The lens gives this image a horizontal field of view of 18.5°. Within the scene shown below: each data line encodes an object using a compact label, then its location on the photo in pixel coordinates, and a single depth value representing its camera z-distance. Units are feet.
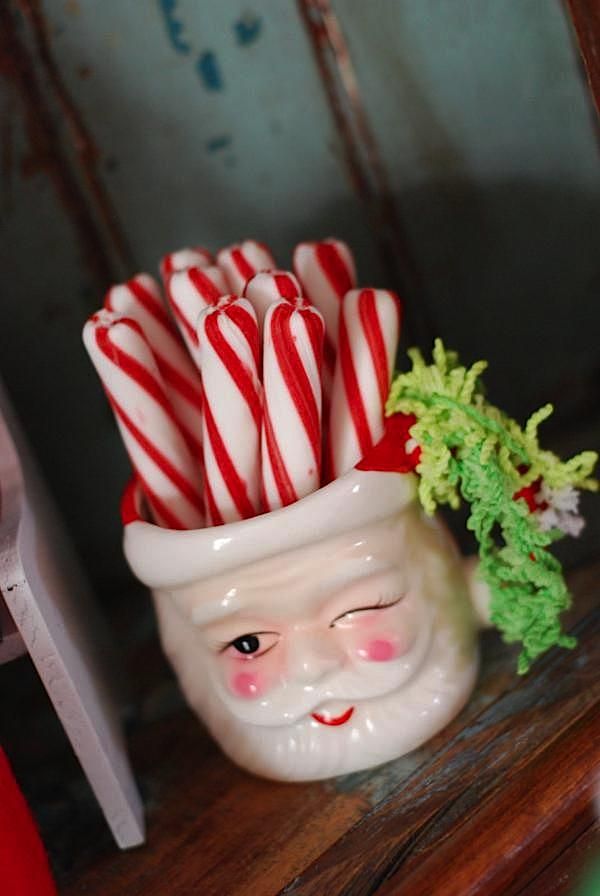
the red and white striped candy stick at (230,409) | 1.40
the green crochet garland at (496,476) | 1.42
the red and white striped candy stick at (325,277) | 1.54
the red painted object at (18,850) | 1.34
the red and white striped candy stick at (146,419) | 1.45
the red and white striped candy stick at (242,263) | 1.55
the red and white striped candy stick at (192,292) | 1.50
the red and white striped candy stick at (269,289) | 1.45
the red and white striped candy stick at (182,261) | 1.57
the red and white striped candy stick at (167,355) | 1.54
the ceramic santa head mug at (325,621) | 1.40
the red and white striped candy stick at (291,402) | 1.39
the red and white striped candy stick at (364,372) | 1.45
